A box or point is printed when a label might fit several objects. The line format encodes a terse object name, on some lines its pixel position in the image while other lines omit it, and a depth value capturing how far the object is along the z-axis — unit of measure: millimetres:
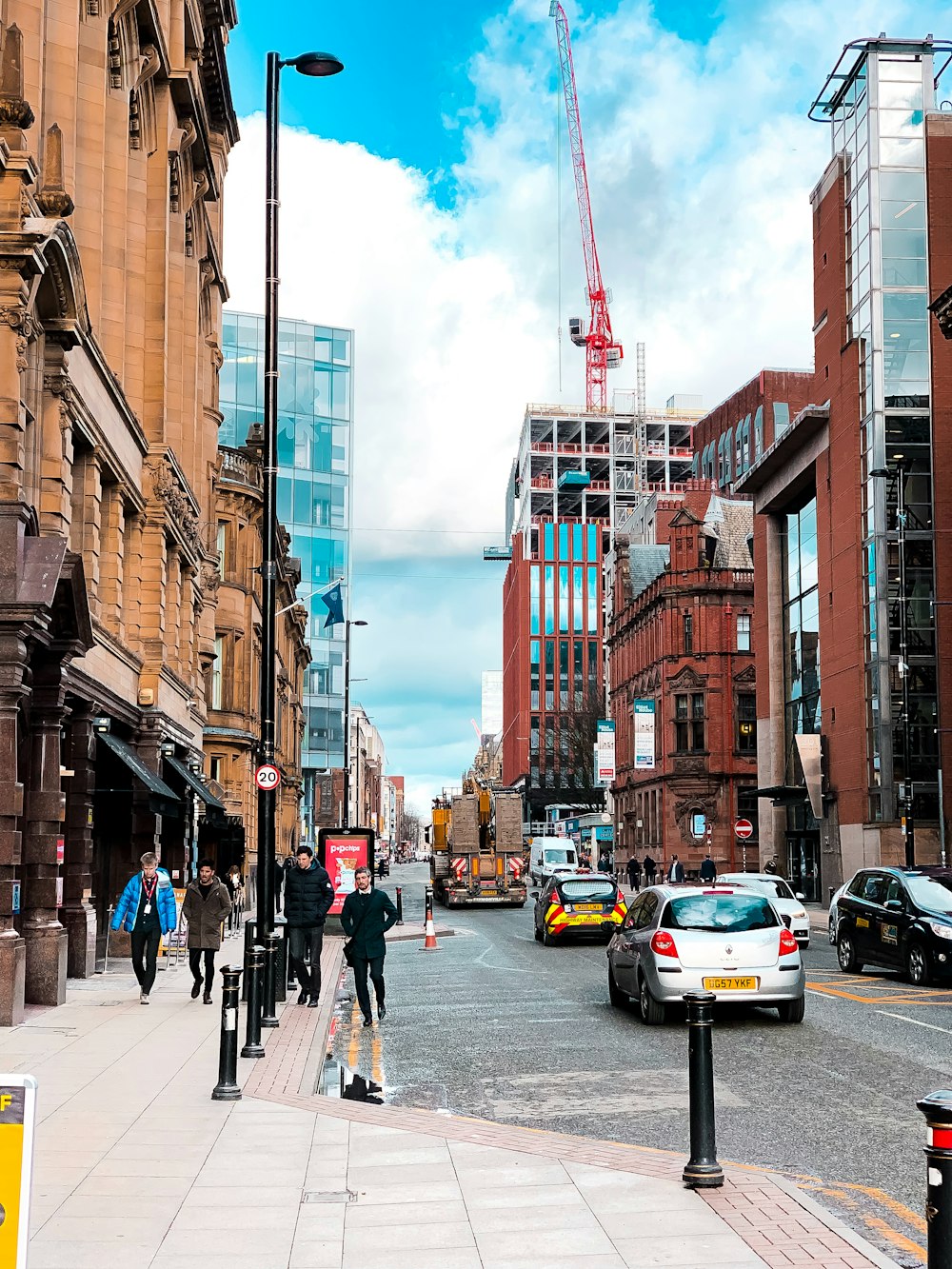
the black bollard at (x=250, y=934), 13866
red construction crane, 190500
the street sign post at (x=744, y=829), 48594
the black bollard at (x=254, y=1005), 13148
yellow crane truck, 51062
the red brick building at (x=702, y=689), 80500
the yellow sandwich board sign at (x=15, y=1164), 4129
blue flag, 51156
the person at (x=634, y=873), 60781
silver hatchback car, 15430
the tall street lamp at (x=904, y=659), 38688
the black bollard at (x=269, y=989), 15609
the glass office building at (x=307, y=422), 85125
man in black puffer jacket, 18469
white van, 66375
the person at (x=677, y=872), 55469
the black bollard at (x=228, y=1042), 10742
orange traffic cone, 30438
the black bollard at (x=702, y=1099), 7629
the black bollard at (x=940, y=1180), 4613
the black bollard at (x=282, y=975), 18203
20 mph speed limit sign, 18750
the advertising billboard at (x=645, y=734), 71625
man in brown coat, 17984
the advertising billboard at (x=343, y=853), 31031
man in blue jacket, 18391
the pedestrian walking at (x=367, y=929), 16734
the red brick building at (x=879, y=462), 47188
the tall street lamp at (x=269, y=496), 18500
